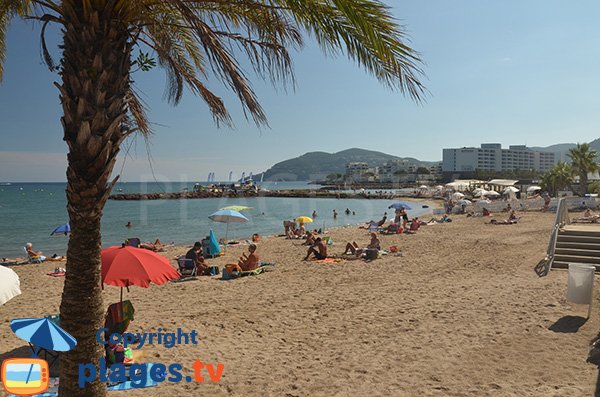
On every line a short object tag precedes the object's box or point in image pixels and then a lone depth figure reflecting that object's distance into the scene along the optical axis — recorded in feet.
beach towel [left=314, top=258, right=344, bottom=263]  43.82
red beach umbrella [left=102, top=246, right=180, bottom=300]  16.65
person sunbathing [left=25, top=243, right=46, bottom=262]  53.62
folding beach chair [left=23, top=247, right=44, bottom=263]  53.47
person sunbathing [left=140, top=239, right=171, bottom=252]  61.72
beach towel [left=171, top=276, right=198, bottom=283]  35.60
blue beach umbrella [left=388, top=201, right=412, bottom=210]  78.11
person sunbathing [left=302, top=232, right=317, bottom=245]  57.57
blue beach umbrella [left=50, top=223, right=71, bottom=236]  56.08
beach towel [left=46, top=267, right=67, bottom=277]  41.27
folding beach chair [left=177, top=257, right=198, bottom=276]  37.83
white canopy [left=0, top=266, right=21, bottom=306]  16.28
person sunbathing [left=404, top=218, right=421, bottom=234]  73.67
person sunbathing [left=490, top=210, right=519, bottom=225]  76.48
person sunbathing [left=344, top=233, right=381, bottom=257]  46.80
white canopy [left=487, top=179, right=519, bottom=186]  172.65
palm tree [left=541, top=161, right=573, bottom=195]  138.92
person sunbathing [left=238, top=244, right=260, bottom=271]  37.47
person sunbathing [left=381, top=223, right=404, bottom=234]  72.29
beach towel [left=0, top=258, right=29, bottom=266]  53.16
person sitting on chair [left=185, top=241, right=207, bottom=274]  37.96
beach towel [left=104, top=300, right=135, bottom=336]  18.42
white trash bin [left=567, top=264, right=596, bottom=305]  21.48
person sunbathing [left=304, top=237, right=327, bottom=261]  45.47
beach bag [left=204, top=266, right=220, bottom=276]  38.45
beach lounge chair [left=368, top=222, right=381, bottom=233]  77.94
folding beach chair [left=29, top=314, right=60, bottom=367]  16.90
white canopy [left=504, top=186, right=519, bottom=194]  122.21
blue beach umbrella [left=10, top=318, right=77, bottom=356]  9.70
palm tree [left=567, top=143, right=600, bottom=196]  130.31
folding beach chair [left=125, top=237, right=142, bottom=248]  51.29
